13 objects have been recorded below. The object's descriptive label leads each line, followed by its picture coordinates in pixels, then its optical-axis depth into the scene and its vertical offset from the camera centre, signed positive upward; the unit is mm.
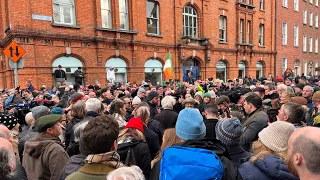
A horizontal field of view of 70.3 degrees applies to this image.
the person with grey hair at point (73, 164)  2086 -818
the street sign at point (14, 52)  6668 +762
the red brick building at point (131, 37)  10625 +2330
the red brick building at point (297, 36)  25656 +4460
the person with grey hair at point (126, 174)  1395 -617
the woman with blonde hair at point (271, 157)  1859 -742
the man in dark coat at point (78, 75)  11488 +61
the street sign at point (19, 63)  6933 +442
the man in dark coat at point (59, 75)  10961 +85
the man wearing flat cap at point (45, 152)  2496 -847
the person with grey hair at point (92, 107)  3744 -532
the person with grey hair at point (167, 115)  4576 -840
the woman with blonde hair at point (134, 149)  2564 -853
